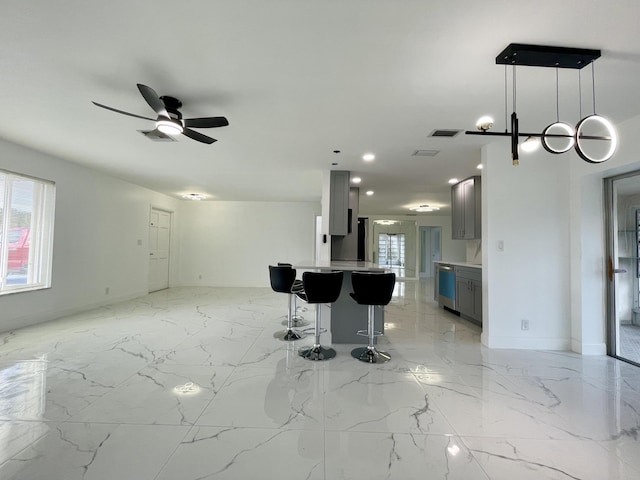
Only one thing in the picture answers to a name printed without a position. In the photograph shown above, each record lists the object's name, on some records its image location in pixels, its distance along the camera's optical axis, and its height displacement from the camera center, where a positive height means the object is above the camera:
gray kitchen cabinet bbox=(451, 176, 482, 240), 4.90 +0.79
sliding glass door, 3.31 -0.13
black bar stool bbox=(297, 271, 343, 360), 3.08 -0.44
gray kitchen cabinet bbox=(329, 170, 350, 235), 4.84 +0.80
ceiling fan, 2.36 +1.13
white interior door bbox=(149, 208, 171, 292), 7.25 -0.02
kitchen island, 3.65 -0.86
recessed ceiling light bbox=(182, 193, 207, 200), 7.41 +1.38
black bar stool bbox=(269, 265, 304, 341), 3.78 -0.46
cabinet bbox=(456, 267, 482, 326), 4.40 -0.67
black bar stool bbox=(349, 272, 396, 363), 3.03 -0.44
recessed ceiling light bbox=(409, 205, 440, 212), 8.67 +1.35
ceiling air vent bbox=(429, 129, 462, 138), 3.26 +1.37
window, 3.95 +0.20
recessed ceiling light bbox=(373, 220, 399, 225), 11.48 +1.19
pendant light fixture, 1.88 +1.31
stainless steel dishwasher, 5.24 -0.66
